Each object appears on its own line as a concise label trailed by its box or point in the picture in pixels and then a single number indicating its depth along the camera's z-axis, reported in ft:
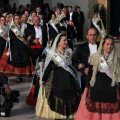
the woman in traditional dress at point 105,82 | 21.02
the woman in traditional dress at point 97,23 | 61.21
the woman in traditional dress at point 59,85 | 23.24
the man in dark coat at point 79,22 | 69.05
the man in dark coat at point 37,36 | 34.32
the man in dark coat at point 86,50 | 23.81
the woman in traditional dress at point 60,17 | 52.44
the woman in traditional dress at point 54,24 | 47.19
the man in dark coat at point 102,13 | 69.00
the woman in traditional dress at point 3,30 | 36.83
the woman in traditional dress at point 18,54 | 35.37
